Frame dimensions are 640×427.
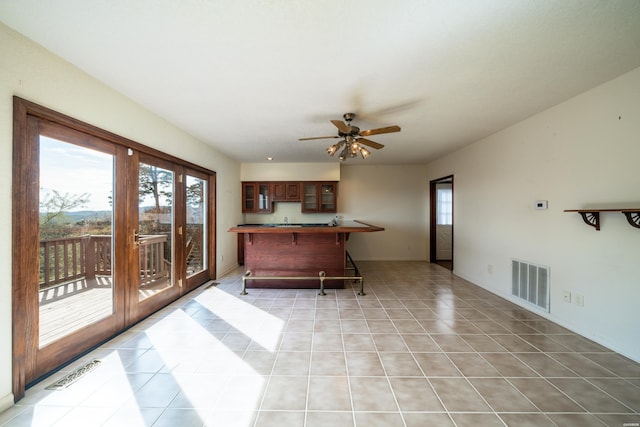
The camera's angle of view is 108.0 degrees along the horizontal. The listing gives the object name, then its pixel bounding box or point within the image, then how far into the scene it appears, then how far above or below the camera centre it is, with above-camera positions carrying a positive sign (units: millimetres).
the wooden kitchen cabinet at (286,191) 5875 +546
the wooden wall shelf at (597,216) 1930 -32
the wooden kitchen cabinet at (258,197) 5883 +394
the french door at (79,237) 1640 -228
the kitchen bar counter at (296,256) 3910 -731
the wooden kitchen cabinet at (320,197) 5891 +400
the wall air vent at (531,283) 2852 -923
